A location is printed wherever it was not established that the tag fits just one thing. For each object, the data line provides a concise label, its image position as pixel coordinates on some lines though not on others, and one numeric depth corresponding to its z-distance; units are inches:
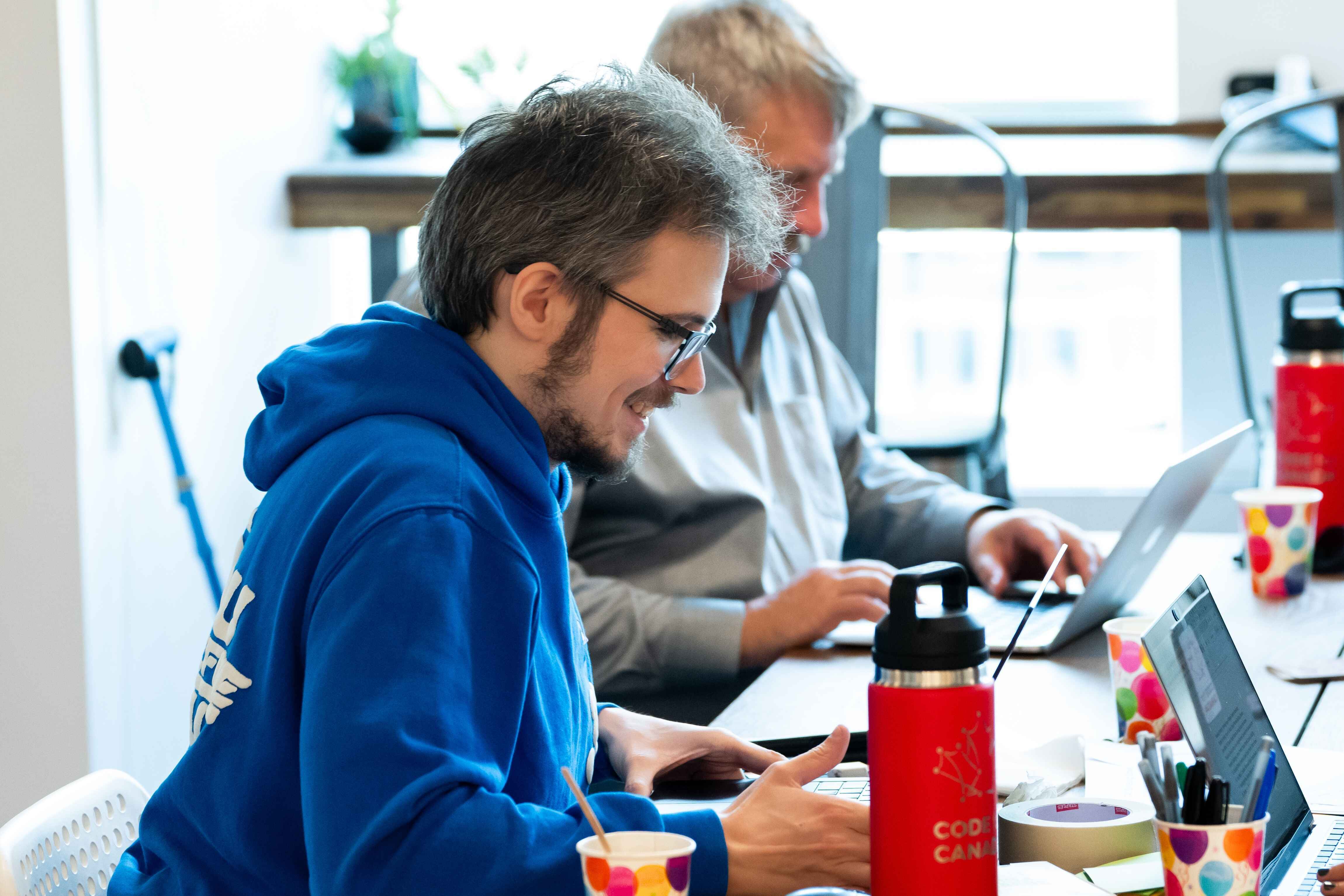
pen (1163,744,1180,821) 111.2
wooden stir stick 109.4
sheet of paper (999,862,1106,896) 113.5
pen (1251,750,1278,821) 111.5
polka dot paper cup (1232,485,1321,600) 157.2
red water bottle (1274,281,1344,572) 163.6
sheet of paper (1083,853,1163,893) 115.1
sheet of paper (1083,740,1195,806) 124.4
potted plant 310.2
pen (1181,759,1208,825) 111.5
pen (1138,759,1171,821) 111.1
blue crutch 210.4
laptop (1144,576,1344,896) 115.1
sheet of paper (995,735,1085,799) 125.6
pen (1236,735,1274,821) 110.5
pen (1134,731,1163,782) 110.7
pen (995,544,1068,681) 118.7
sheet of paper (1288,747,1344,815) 123.3
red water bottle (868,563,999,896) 109.7
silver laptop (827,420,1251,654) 145.6
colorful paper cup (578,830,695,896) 108.9
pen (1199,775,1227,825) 111.4
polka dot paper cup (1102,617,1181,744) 132.0
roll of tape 117.1
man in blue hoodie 113.5
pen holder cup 111.2
